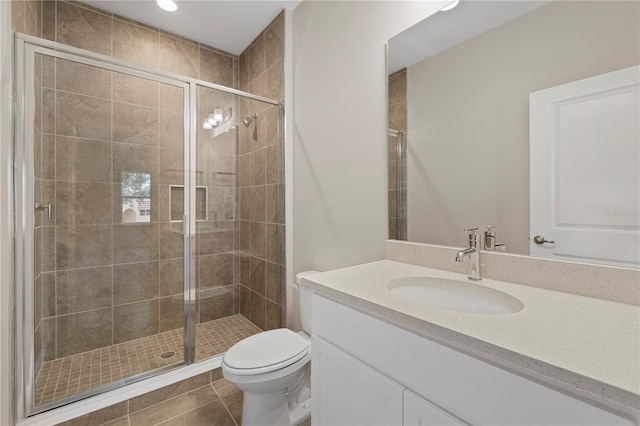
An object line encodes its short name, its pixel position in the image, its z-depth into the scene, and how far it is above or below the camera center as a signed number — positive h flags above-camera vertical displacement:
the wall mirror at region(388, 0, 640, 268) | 0.81 +0.30
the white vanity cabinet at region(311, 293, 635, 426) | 0.52 -0.40
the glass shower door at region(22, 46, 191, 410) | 1.60 -0.08
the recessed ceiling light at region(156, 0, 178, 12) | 1.99 +1.49
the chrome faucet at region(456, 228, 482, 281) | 1.04 -0.19
